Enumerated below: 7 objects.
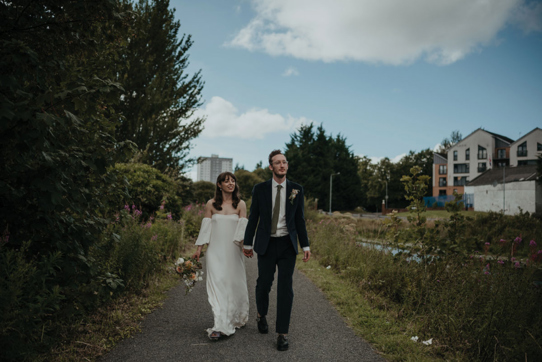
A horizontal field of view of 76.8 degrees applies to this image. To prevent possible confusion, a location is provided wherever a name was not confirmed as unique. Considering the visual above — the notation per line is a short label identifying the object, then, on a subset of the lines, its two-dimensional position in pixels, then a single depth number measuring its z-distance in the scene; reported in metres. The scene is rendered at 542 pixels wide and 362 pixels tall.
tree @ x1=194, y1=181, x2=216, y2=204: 41.06
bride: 4.30
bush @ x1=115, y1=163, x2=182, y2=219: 10.58
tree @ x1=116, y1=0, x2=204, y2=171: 17.48
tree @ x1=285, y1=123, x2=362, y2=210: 50.84
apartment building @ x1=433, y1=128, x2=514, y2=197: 62.56
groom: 4.06
